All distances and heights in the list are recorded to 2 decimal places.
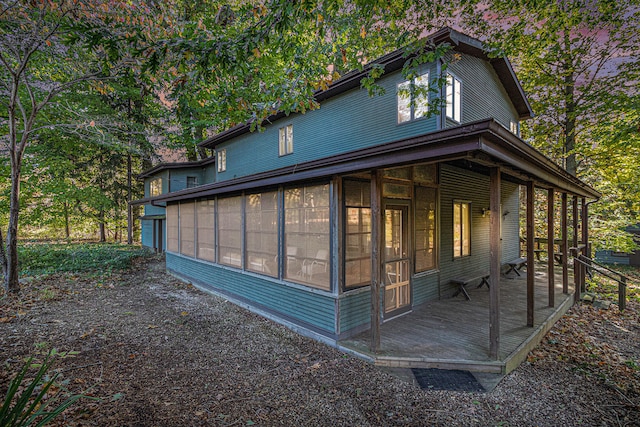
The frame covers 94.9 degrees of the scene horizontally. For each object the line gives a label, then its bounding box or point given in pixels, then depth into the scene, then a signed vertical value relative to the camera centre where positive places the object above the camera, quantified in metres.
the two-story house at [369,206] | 4.27 +0.17
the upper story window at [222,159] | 13.08 +2.52
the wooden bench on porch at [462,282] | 6.94 -1.69
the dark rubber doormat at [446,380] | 3.66 -2.17
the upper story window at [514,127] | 10.24 +3.08
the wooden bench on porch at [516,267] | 9.14 -1.78
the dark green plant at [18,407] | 1.71 -1.13
